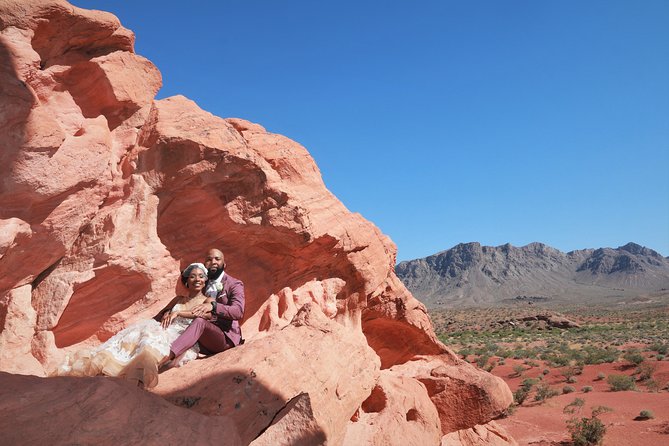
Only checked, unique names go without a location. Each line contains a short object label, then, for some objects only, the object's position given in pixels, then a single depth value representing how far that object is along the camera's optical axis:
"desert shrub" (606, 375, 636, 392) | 17.06
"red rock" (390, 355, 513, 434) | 8.88
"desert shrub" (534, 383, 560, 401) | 16.95
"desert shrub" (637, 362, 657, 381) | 18.73
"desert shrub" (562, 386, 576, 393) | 17.81
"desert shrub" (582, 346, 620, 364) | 23.12
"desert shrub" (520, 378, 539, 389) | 18.06
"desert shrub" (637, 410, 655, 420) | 12.90
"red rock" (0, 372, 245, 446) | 3.14
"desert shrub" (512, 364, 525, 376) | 21.63
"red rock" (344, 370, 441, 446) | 6.56
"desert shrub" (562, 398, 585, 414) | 14.80
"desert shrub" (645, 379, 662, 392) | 16.95
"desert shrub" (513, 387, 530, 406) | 16.95
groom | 5.36
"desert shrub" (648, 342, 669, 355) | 23.51
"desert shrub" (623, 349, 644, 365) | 21.32
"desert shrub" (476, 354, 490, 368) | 23.72
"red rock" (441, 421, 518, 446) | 8.90
